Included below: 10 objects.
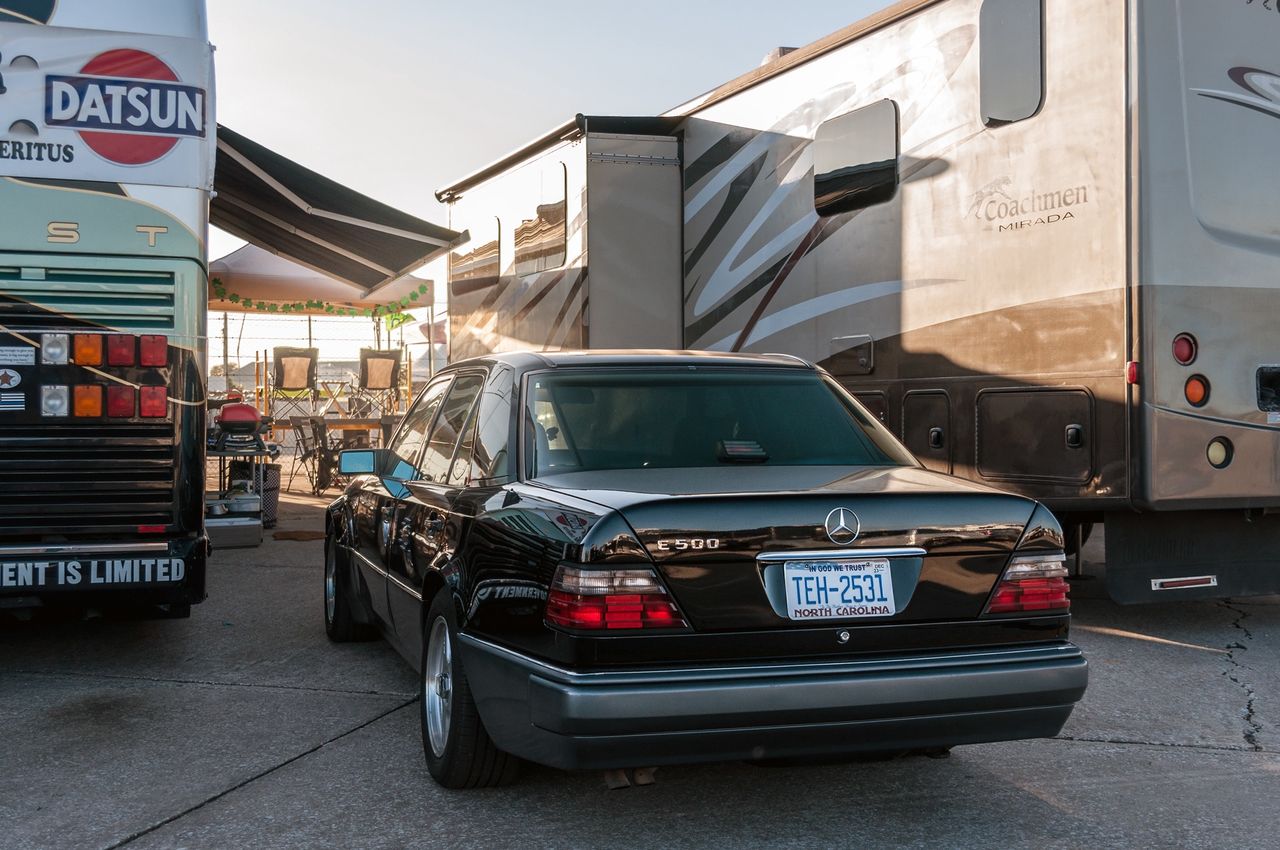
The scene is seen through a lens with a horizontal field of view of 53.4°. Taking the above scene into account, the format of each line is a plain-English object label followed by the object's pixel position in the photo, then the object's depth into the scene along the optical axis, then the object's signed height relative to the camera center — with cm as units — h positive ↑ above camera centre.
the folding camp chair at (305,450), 1608 -18
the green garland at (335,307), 1907 +216
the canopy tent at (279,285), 1838 +225
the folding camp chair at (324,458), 1521 -26
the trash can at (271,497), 1221 -59
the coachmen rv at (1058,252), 624 +103
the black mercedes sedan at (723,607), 322 -45
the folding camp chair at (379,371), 1709 +89
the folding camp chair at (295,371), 1703 +89
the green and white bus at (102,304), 560 +59
